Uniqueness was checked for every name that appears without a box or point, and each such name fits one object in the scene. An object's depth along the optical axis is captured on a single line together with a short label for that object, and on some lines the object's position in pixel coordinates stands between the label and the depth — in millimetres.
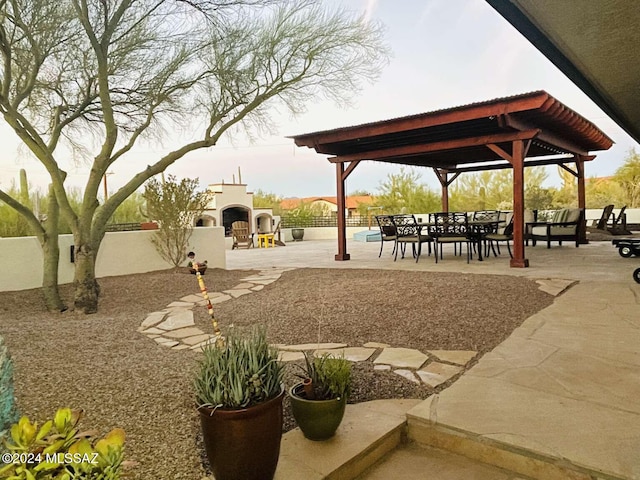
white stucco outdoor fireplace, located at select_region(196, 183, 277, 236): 16516
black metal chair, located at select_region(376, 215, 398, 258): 8198
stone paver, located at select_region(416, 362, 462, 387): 2482
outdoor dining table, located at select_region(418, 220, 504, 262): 7279
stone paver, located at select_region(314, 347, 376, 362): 2912
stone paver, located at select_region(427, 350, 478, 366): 2799
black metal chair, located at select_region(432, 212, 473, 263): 7348
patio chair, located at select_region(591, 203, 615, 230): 9469
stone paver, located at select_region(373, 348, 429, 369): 2762
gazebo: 6105
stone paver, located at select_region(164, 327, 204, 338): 3766
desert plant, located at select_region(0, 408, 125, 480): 942
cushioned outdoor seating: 9133
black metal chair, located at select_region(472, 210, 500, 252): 7488
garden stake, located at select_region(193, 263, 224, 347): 1781
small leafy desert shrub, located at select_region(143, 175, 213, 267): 7348
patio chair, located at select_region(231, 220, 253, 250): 14016
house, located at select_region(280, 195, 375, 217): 20281
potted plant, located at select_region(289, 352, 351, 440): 1806
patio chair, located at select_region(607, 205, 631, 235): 9914
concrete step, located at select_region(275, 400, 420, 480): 1645
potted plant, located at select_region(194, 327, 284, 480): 1477
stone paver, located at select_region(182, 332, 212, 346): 3527
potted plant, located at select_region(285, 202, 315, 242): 17188
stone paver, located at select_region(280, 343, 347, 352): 3205
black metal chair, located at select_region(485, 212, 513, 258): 7645
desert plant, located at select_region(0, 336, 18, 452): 1159
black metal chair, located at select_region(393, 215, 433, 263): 7648
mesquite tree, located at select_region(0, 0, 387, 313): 4855
